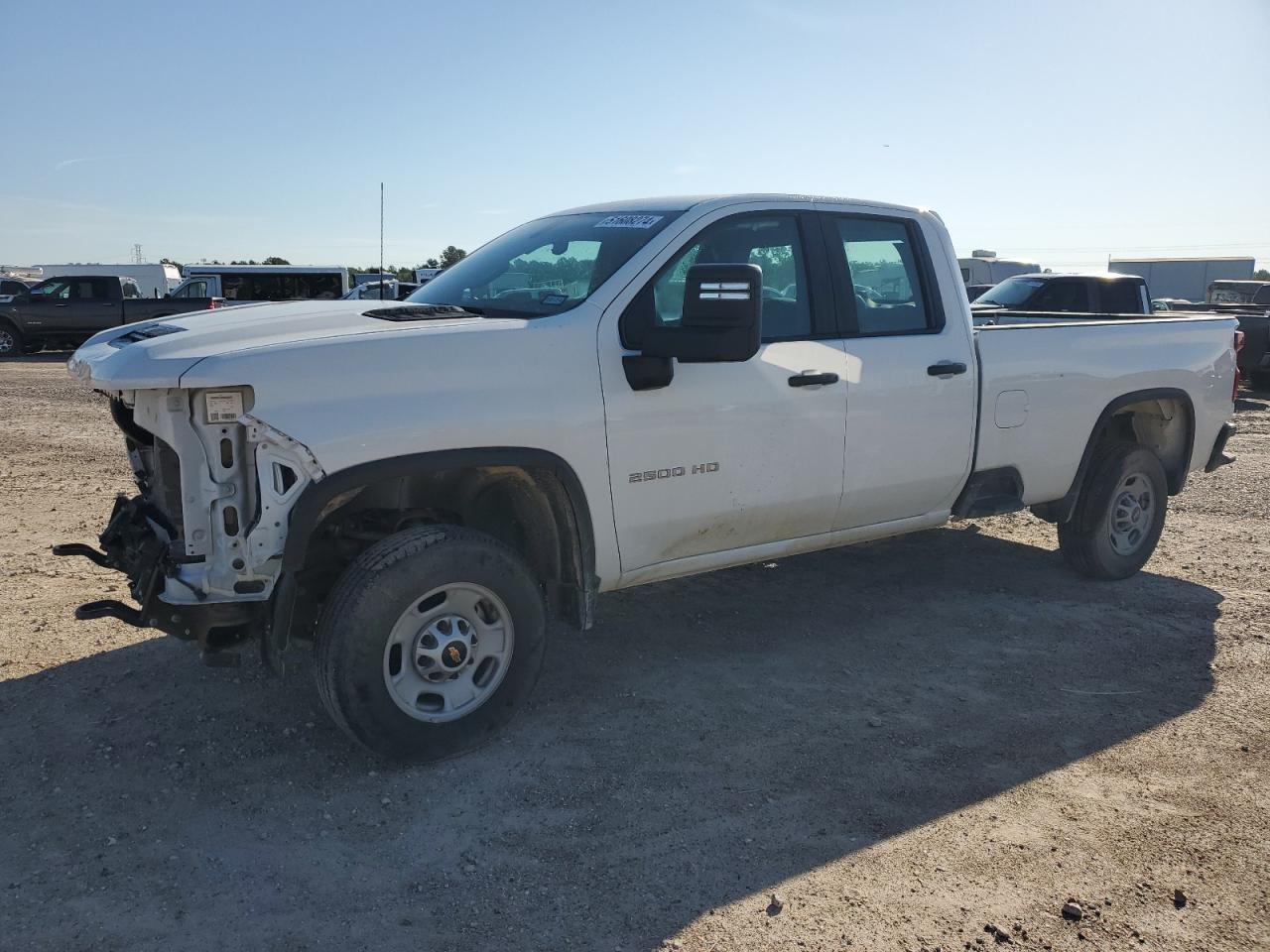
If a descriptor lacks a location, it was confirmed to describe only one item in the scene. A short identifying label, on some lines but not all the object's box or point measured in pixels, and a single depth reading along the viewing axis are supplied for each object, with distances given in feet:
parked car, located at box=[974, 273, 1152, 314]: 46.70
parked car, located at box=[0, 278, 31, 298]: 97.34
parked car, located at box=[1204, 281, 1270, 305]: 63.16
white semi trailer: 122.11
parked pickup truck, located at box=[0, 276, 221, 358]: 74.74
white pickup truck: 11.50
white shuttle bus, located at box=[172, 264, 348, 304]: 85.92
